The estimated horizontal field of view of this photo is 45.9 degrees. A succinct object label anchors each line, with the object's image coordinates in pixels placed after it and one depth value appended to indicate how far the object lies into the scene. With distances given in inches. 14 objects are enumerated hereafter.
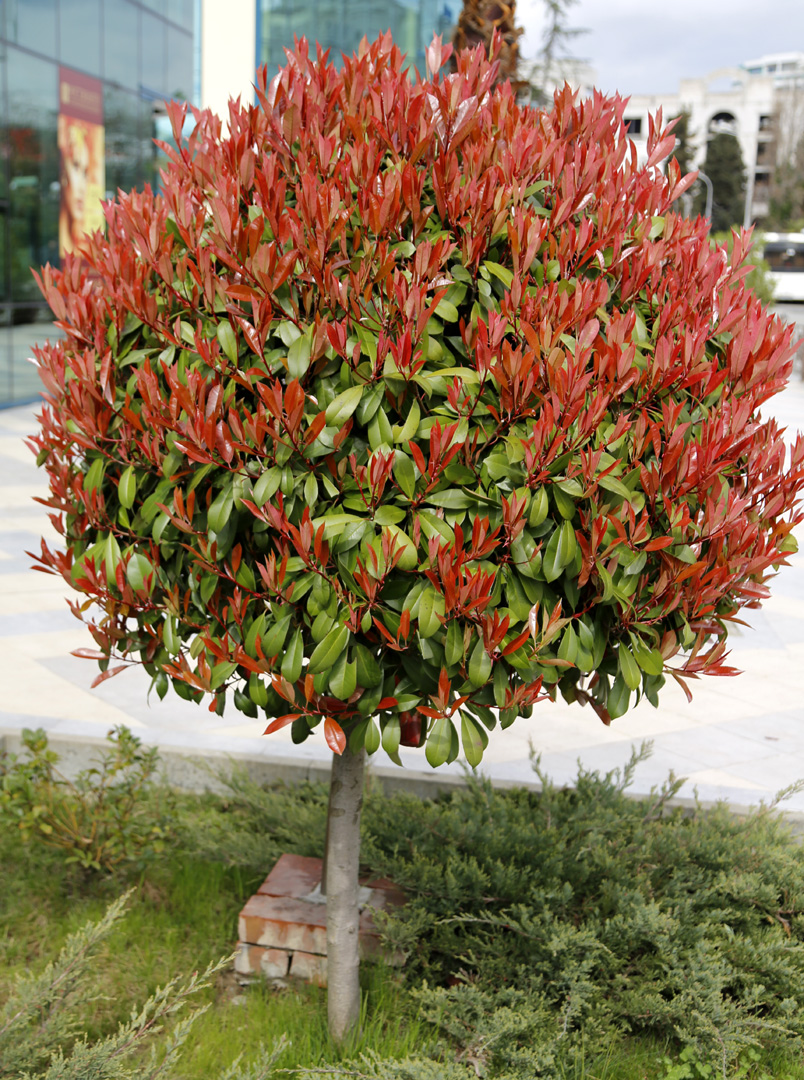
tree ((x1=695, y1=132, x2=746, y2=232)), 2797.7
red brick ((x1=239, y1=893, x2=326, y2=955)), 131.9
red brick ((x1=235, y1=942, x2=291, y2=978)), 133.8
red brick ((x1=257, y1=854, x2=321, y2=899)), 140.3
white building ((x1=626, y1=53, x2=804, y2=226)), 3742.6
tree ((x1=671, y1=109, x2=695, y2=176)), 2496.3
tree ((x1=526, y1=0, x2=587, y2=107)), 1168.8
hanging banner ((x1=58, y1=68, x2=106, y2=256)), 684.7
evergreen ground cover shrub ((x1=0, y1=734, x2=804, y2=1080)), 116.3
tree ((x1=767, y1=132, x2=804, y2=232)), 2608.3
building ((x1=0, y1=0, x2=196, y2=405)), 627.8
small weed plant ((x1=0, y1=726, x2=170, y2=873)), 146.9
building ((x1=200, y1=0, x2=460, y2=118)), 972.6
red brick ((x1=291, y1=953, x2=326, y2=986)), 133.0
